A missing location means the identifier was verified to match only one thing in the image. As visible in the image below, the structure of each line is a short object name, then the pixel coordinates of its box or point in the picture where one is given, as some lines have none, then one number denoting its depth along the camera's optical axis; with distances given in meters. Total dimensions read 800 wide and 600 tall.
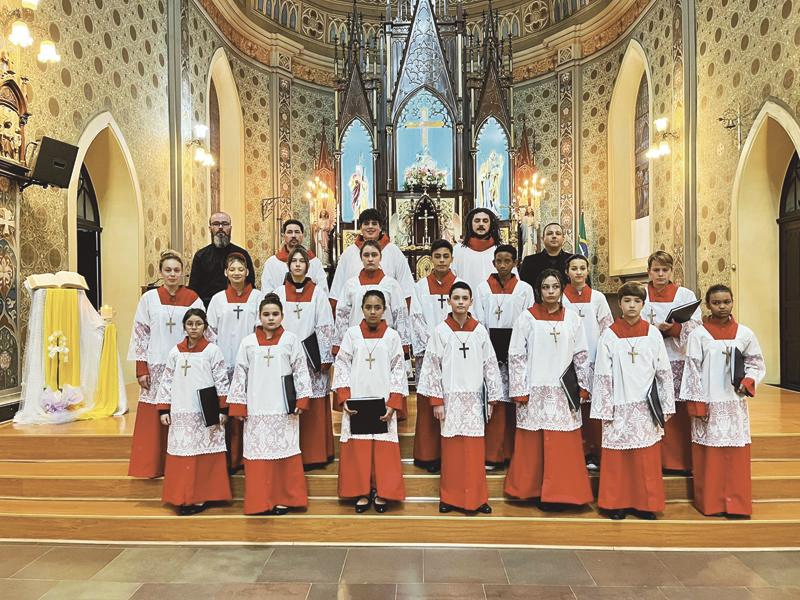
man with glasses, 5.59
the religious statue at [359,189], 13.79
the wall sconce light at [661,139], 9.62
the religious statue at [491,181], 13.61
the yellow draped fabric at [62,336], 6.28
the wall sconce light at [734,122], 8.17
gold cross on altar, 13.80
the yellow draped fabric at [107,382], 6.54
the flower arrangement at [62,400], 6.19
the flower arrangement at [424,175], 13.48
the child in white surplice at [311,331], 4.98
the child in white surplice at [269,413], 4.46
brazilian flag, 12.38
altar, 13.57
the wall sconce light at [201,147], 9.89
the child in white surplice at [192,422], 4.51
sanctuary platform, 4.27
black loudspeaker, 6.46
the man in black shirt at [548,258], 5.05
